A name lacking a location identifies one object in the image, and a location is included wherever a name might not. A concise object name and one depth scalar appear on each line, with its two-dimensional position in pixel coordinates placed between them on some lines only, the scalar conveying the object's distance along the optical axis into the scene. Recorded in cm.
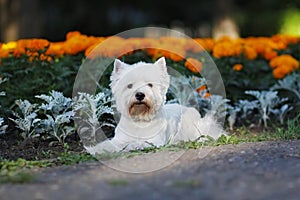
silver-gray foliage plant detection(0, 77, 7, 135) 562
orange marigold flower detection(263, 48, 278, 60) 838
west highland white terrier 531
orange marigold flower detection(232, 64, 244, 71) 774
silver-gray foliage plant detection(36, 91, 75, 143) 571
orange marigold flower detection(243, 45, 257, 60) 819
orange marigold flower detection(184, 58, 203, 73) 748
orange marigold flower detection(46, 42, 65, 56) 724
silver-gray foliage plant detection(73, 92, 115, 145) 571
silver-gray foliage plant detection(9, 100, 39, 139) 562
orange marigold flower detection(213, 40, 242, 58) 792
